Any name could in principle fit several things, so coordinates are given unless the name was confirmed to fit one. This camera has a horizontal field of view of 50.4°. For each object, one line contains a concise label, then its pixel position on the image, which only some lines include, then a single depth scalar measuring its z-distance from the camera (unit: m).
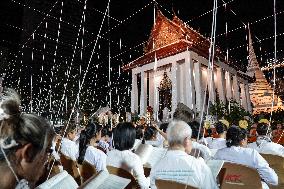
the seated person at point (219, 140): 6.00
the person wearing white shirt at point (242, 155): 3.63
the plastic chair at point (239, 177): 3.35
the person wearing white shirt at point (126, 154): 3.84
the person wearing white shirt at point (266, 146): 4.56
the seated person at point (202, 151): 4.44
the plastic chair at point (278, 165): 4.32
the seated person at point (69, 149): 5.39
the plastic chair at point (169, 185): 2.61
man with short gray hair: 2.70
